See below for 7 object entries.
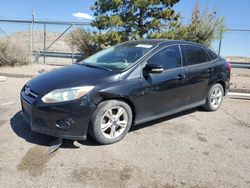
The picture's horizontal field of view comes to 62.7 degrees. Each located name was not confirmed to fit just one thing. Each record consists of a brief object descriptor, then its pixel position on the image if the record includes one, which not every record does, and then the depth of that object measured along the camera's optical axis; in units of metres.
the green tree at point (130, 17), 7.83
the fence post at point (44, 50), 10.45
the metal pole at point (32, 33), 10.41
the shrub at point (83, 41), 8.85
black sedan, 2.82
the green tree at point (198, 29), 7.96
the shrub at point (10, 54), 8.06
